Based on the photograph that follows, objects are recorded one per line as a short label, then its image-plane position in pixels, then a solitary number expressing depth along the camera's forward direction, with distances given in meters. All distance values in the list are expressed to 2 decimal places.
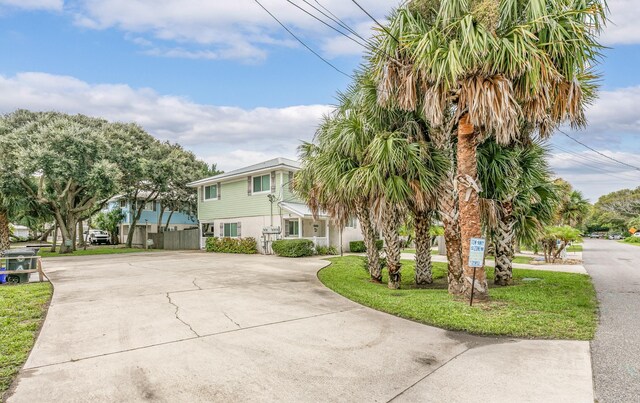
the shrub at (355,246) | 24.22
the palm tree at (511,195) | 9.48
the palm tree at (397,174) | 8.73
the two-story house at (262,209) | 22.05
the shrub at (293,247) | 19.44
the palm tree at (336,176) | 10.00
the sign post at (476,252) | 7.14
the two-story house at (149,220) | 34.47
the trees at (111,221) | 36.53
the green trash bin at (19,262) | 10.54
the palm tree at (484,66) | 6.99
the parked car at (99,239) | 38.91
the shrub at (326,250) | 21.56
